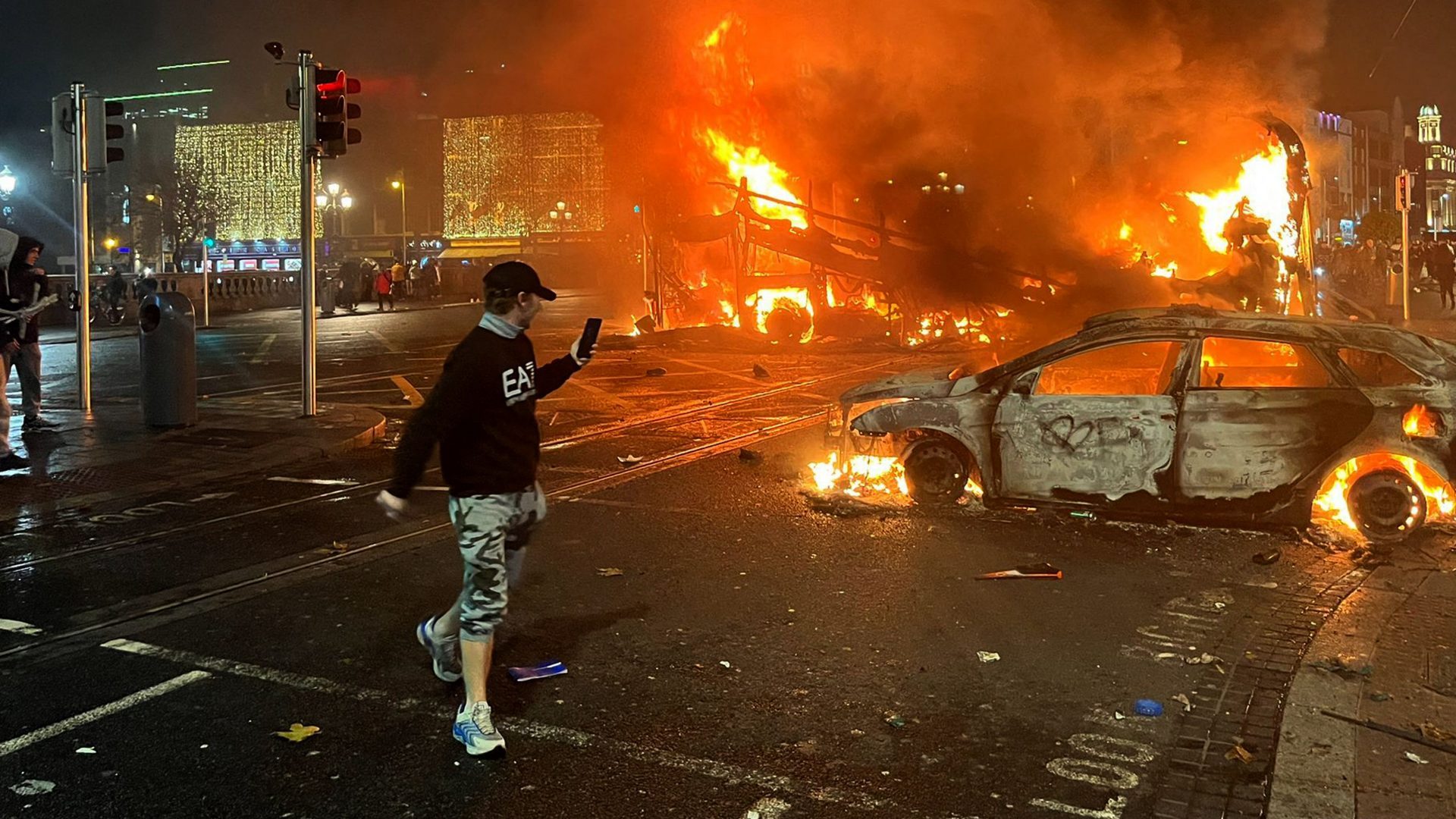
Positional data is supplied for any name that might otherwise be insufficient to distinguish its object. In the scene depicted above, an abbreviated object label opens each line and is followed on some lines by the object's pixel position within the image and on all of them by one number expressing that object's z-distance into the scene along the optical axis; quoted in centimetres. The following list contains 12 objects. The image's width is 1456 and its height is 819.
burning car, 705
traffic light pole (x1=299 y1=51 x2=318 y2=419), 1228
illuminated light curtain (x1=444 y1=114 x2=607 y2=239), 8744
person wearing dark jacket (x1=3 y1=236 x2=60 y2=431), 1076
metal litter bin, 1168
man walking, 420
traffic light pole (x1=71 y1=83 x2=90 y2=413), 1288
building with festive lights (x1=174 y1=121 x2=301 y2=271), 10706
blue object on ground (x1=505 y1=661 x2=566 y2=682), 490
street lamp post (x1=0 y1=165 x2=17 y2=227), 5138
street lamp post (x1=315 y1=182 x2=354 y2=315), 5688
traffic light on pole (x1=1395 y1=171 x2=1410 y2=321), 1983
